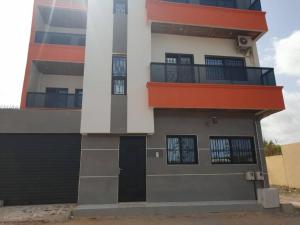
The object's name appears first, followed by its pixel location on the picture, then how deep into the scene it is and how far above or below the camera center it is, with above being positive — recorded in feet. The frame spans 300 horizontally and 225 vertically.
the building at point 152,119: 30.25 +6.29
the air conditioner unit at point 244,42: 36.76 +18.84
